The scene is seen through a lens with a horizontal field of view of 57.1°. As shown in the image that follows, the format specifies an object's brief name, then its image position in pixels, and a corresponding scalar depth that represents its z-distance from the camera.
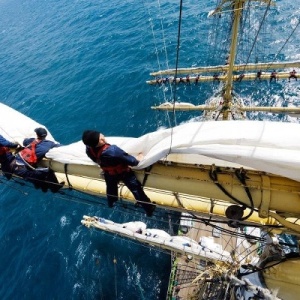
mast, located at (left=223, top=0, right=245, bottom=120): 15.11
